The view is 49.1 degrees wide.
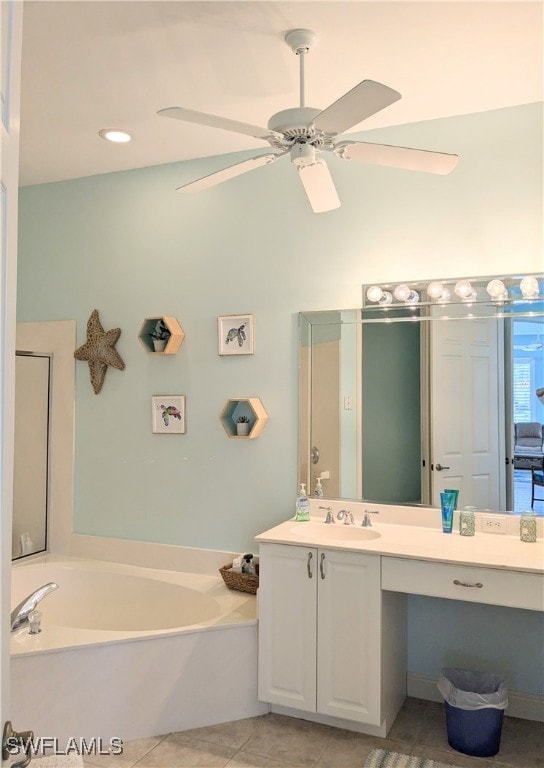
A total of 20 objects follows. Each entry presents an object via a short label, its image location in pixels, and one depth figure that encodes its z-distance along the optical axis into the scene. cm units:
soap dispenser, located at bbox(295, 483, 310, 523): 303
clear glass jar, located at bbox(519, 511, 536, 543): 259
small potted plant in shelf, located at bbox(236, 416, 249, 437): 327
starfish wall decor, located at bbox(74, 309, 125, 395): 368
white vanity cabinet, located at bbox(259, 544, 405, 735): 247
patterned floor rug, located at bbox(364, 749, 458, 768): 233
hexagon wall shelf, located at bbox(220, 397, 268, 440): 323
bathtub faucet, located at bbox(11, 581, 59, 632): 136
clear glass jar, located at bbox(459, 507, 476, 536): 272
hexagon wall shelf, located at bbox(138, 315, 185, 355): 345
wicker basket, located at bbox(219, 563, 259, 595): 304
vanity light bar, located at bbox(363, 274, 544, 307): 270
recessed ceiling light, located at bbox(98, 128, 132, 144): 305
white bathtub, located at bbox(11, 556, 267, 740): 244
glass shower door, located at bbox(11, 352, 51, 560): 380
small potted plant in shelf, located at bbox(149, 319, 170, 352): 348
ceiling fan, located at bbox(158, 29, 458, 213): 178
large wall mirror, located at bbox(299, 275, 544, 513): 275
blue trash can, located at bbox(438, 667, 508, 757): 242
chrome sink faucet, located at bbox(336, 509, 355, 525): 294
